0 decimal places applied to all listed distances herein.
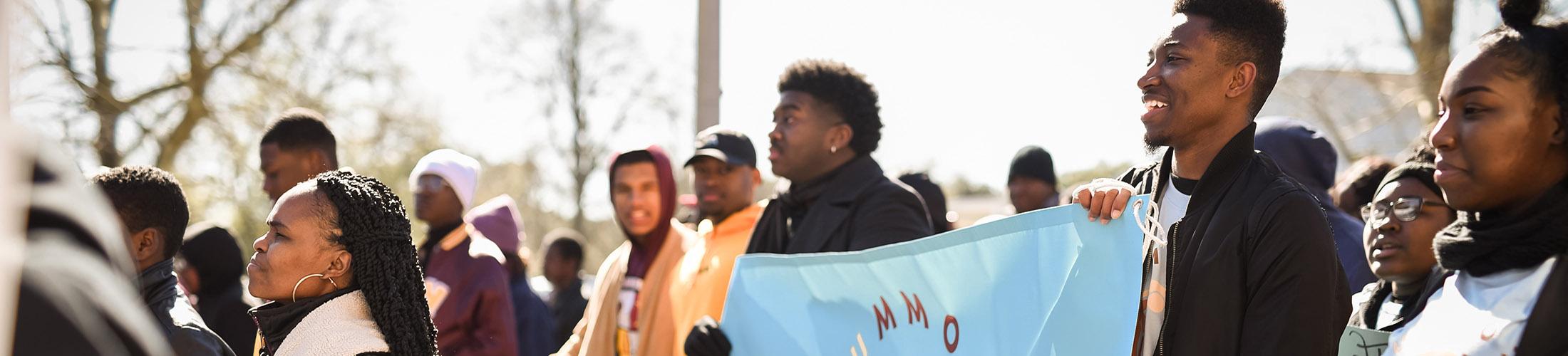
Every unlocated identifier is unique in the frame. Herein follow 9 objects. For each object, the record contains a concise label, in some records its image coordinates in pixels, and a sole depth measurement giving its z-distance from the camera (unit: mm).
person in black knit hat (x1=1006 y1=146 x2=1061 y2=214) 7422
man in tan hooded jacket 5016
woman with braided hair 3150
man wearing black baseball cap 4875
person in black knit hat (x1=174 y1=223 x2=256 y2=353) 5250
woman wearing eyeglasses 3820
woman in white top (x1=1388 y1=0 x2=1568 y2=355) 2785
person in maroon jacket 5598
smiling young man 2547
